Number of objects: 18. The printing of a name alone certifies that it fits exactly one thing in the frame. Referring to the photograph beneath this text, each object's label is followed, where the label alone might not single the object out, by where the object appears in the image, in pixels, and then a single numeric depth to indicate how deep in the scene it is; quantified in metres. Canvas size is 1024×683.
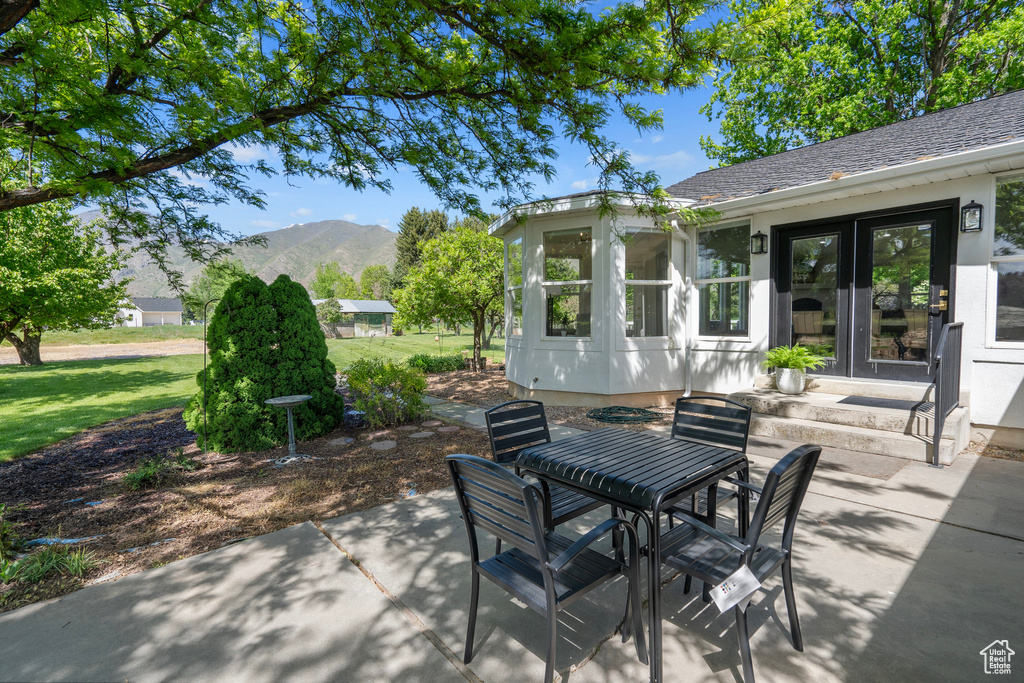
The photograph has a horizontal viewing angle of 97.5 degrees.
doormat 5.00
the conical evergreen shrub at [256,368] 5.65
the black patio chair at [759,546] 1.76
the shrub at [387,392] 6.61
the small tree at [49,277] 12.47
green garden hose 6.61
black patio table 1.92
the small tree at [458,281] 11.91
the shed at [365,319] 41.03
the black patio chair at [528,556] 1.73
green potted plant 5.87
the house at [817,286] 4.94
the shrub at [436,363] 13.26
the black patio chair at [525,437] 2.69
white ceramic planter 5.96
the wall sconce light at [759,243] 6.72
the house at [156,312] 72.56
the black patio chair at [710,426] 3.07
